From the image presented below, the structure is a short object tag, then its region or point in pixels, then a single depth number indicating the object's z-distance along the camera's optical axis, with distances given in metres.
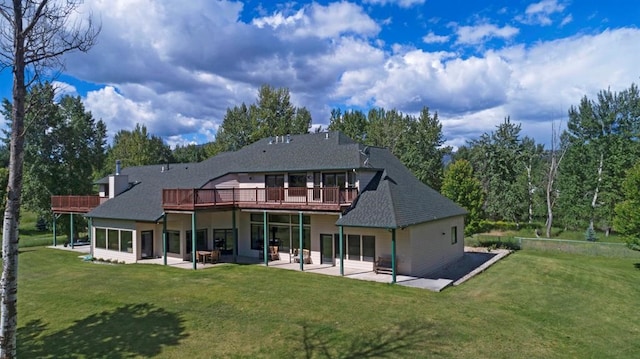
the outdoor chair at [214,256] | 21.16
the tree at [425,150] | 40.16
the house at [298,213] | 18.73
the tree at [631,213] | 21.86
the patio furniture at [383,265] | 18.02
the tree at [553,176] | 39.06
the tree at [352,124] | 54.94
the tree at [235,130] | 54.97
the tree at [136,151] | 55.84
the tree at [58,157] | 32.66
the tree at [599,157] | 38.00
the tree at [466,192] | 29.22
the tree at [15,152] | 7.09
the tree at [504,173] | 42.38
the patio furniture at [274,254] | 21.81
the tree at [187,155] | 75.61
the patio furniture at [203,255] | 21.11
